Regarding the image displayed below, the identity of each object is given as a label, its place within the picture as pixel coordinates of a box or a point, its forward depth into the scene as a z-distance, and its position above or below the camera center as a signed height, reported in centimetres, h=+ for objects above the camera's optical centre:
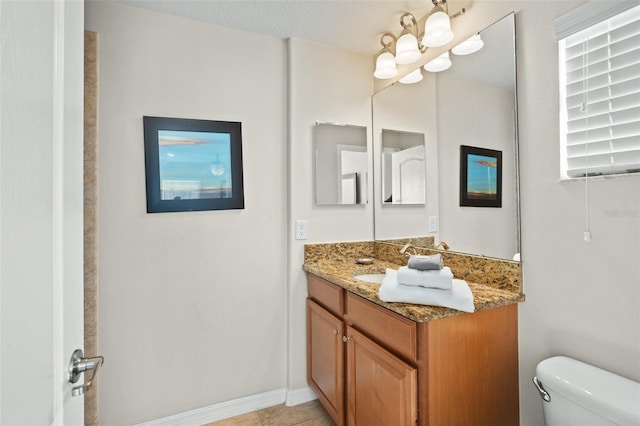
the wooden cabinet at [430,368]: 116 -62
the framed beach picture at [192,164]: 179 +32
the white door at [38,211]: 39 +1
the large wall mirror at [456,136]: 139 +42
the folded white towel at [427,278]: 121 -25
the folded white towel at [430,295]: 116 -31
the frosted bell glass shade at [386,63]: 202 +98
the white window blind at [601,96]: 101 +40
